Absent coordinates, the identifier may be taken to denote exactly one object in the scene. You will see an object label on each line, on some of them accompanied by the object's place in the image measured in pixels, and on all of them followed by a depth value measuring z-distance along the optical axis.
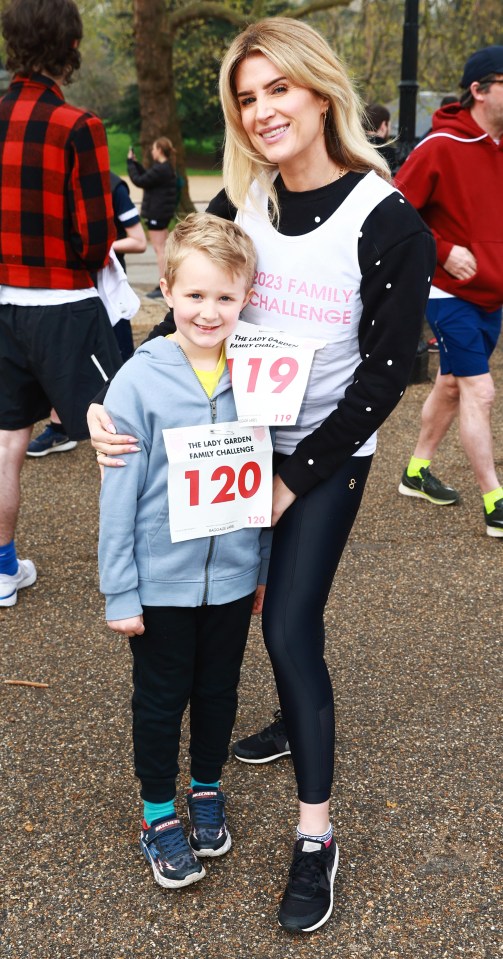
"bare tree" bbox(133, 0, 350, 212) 15.25
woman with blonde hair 2.16
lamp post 8.64
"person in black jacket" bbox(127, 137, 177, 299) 11.59
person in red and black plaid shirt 3.54
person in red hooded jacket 4.47
